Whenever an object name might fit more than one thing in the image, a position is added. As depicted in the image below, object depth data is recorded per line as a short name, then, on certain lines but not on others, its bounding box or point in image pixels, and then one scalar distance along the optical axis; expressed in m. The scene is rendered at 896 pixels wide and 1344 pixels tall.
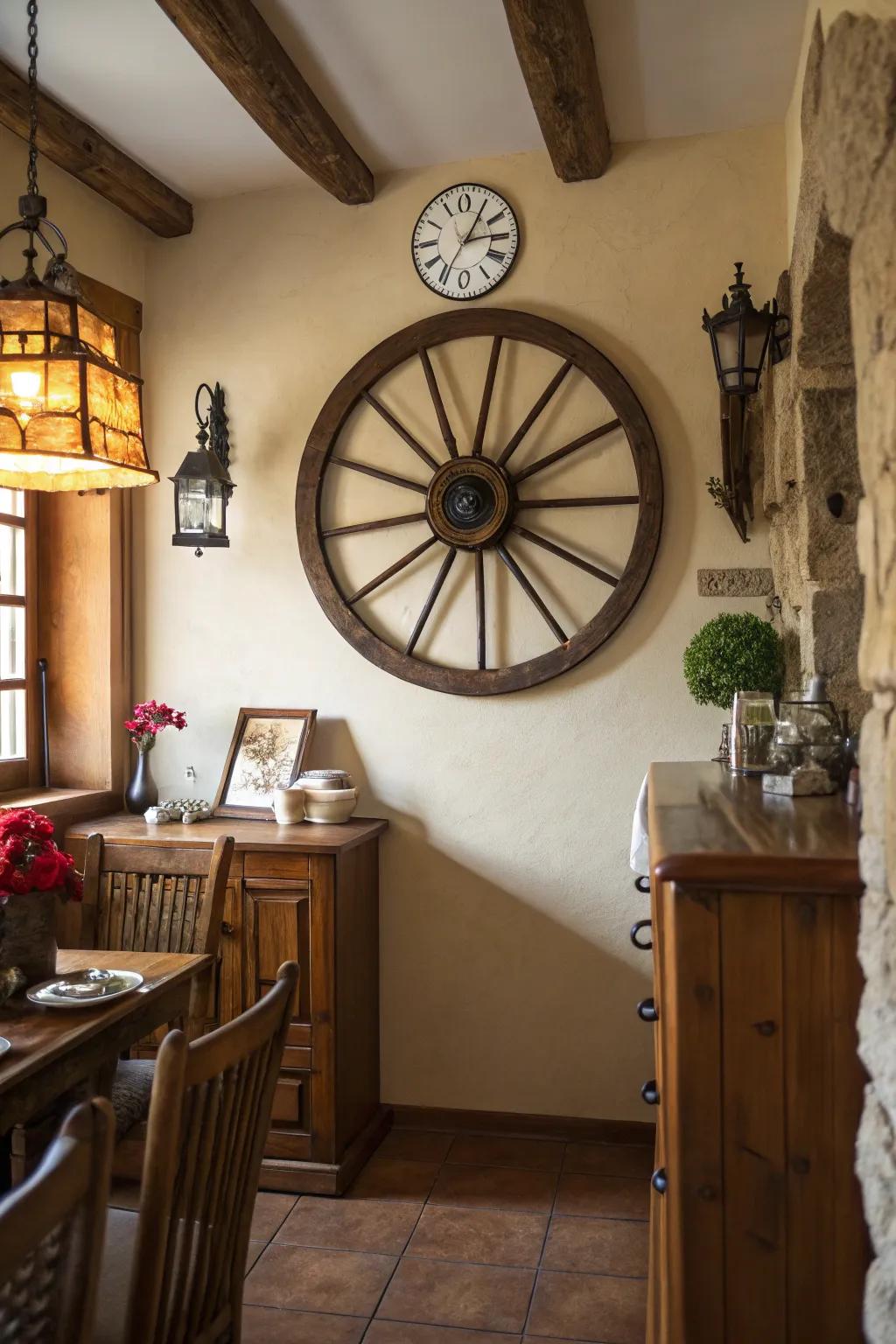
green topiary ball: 2.82
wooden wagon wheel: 3.14
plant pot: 2.07
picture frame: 3.34
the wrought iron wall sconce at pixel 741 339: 2.59
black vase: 3.41
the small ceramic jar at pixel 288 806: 3.19
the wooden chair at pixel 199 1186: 1.35
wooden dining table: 1.72
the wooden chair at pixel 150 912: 2.53
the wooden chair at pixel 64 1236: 1.02
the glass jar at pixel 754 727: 2.28
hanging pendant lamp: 1.83
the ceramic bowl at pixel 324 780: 3.21
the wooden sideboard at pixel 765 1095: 1.33
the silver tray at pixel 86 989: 1.97
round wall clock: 3.25
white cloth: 2.72
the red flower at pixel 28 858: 2.01
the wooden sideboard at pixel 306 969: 2.94
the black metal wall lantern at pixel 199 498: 3.29
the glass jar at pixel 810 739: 2.04
